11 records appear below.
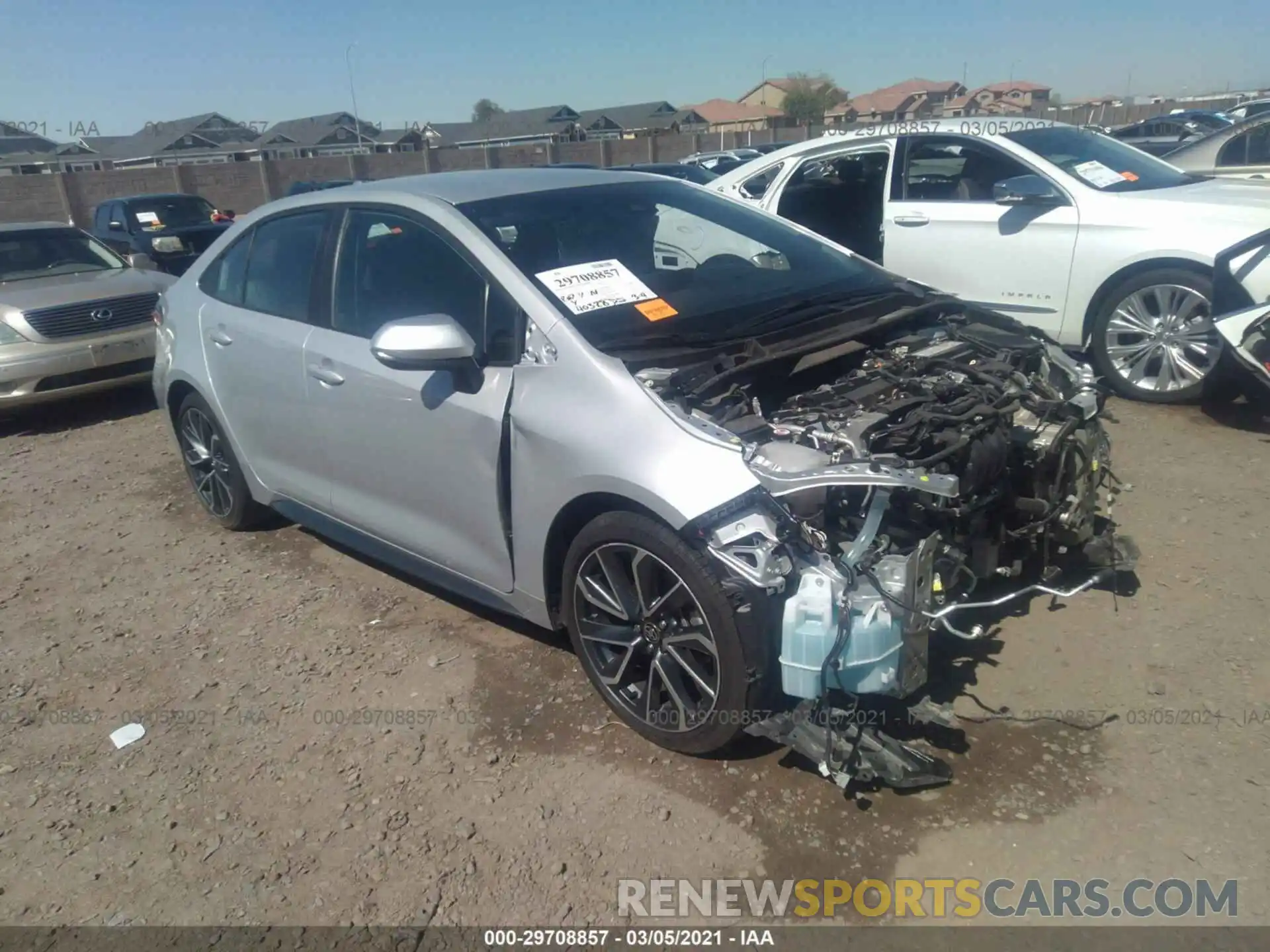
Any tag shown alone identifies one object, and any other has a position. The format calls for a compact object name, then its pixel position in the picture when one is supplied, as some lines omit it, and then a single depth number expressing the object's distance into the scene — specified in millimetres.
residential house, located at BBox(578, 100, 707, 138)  64688
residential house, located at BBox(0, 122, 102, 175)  39938
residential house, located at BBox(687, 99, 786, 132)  77250
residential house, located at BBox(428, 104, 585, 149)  60438
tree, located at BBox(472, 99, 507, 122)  103688
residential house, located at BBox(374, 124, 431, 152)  52147
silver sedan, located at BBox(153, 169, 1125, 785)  2641
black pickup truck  14914
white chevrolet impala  5637
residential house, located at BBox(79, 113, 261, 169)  48562
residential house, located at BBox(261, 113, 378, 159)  55812
